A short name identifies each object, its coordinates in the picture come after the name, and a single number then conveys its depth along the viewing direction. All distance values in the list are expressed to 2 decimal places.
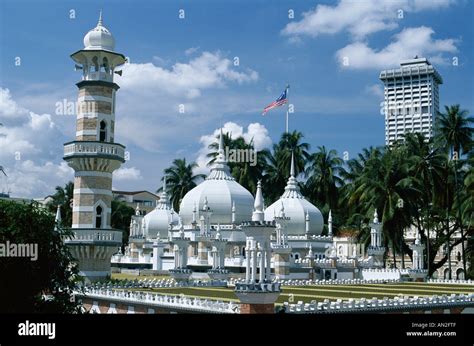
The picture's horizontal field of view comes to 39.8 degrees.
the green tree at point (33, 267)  22.94
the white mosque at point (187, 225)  42.75
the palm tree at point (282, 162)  91.50
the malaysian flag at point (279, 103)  62.78
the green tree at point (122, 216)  96.44
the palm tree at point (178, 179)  96.44
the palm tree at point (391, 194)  63.34
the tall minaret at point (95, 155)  42.25
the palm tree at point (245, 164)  89.89
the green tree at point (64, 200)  89.84
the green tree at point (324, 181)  87.88
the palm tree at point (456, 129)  69.69
